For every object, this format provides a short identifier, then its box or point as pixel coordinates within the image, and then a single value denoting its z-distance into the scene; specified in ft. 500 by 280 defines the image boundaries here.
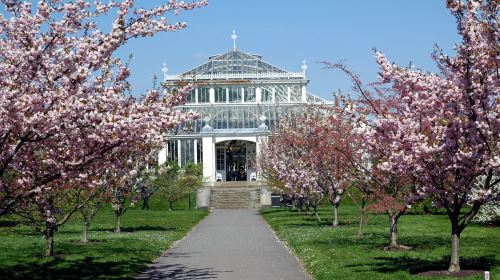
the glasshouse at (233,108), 187.73
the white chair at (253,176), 188.48
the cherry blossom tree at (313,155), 73.56
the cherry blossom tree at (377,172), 50.74
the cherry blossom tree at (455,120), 36.91
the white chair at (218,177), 189.11
